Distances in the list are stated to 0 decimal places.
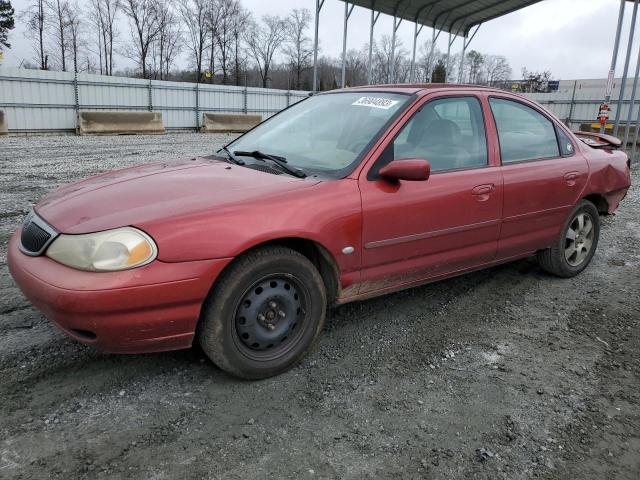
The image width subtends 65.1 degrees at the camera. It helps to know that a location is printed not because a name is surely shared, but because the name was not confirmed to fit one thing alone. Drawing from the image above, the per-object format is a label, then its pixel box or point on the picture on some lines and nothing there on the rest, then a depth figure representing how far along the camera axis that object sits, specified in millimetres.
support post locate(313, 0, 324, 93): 19266
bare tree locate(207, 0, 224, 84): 51000
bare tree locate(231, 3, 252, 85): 53062
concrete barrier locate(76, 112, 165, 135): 18172
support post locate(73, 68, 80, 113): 18516
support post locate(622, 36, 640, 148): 14395
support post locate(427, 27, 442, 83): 23156
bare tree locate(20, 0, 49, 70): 39250
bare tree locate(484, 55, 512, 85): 63200
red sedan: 2326
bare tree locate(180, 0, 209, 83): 50406
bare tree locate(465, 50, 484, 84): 56469
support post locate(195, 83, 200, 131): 22719
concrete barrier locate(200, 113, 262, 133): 22578
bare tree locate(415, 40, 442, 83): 48569
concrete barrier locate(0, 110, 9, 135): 16250
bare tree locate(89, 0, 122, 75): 45188
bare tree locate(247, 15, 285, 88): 57469
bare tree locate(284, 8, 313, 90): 56469
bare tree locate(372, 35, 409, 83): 50384
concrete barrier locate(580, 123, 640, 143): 19212
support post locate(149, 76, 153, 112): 21094
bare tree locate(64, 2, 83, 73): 41659
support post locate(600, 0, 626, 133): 14664
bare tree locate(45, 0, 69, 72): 40656
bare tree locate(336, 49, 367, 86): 55609
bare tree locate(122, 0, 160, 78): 45844
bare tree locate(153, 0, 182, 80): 47575
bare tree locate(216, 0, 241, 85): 51812
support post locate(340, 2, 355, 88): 19750
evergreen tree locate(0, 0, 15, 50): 41219
